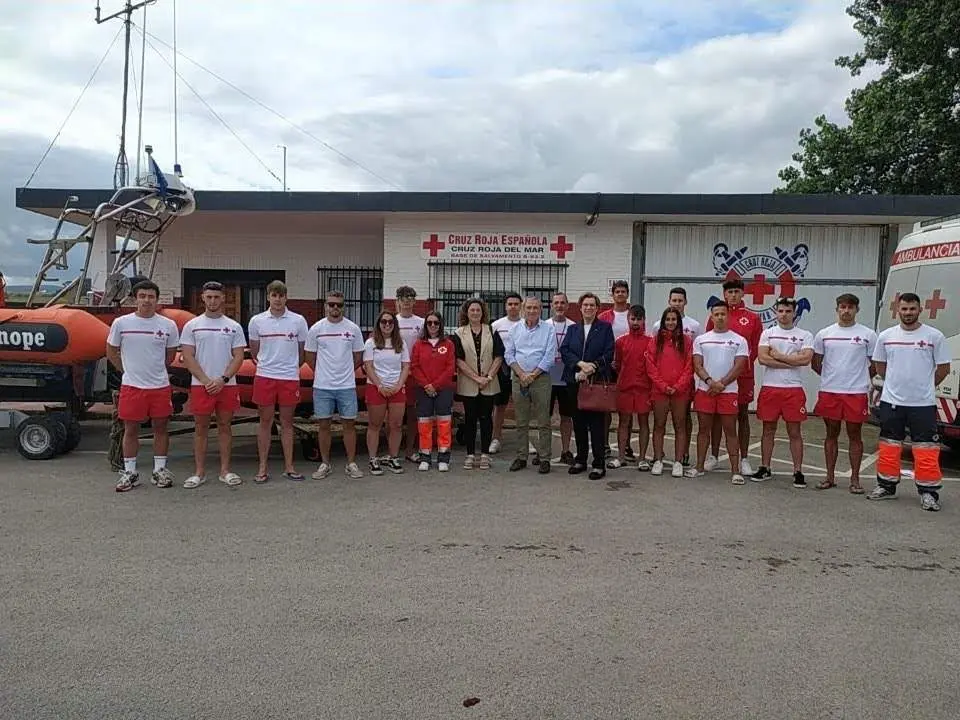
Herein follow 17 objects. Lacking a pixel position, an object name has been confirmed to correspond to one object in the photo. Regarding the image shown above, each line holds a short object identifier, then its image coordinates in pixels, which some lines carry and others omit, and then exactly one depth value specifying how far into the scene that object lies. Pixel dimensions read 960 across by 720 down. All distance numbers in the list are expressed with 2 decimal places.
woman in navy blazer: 7.14
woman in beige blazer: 7.38
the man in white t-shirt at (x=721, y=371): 7.05
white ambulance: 7.59
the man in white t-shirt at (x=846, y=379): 6.84
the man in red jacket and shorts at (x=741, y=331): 7.51
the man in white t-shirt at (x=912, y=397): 6.37
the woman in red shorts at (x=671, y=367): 7.23
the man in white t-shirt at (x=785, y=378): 7.02
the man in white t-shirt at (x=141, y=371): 6.69
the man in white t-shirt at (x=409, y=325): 7.46
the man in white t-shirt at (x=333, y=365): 7.11
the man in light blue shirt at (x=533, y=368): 7.30
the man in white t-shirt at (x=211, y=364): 6.79
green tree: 18.17
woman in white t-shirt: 7.23
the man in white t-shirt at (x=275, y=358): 7.00
